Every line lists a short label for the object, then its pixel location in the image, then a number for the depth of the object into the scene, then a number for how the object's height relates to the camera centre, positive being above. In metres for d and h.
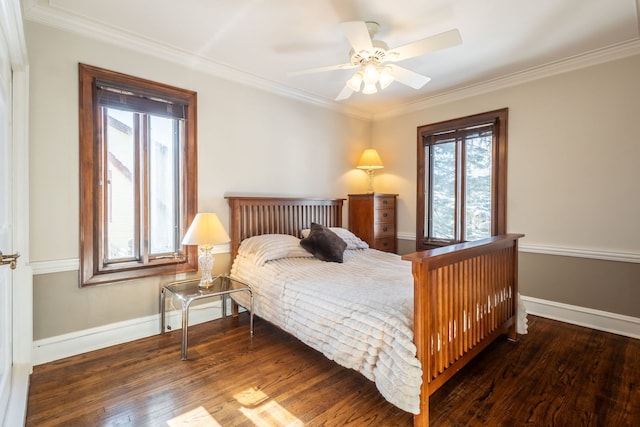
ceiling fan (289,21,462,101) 2.05 +1.12
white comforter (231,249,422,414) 1.65 -0.66
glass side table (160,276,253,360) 2.38 -0.69
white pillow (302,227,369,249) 3.65 -0.34
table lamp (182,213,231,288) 2.67 -0.23
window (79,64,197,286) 2.52 +0.30
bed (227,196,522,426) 1.64 -0.61
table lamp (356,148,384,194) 4.52 +0.69
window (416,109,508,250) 3.64 +0.37
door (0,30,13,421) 1.66 -0.11
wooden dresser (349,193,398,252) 4.24 -0.13
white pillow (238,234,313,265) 2.97 -0.37
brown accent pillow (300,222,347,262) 3.18 -0.37
